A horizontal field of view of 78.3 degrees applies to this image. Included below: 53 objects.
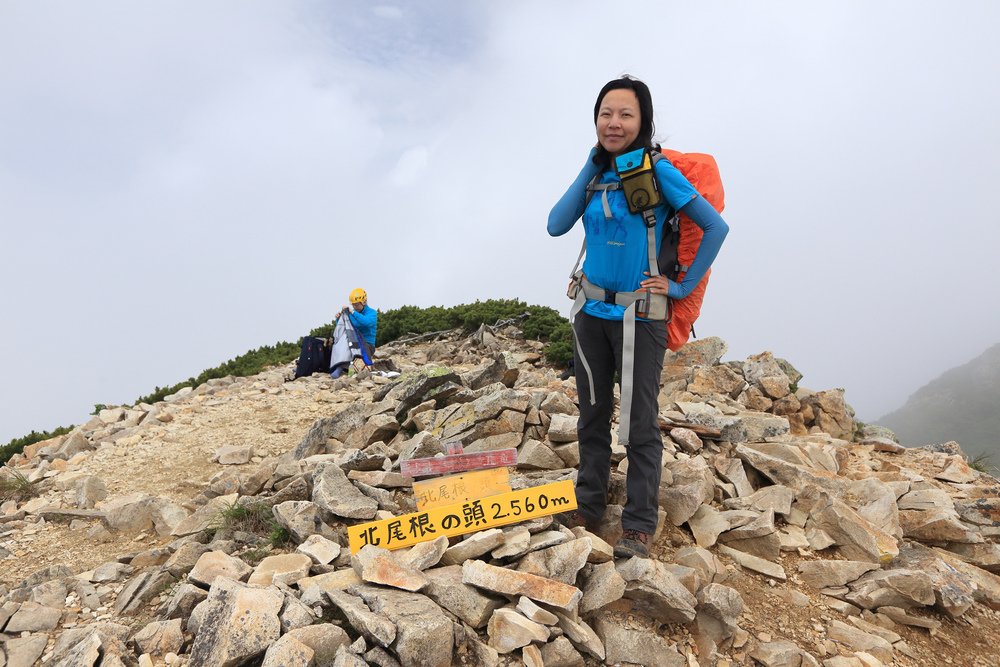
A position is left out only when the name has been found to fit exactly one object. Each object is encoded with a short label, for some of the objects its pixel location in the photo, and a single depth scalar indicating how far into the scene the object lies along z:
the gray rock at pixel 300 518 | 4.97
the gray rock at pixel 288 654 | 3.14
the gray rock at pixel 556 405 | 6.73
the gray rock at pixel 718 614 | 4.00
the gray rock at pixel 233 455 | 8.49
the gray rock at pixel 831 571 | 4.81
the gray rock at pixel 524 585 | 3.71
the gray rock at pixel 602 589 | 3.92
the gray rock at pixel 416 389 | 7.82
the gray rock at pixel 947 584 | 4.56
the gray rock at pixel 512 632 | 3.52
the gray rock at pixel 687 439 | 6.37
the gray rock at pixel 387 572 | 3.81
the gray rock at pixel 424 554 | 4.08
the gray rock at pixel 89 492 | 7.22
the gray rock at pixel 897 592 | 4.59
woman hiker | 4.12
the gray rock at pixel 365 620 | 3.33
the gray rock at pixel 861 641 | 4.12
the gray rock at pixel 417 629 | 3.30
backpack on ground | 14.19
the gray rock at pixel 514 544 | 4.11
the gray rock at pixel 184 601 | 3.89
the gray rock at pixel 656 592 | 3.89
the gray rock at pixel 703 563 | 4.47
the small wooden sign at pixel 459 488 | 4.72
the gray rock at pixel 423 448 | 6.13
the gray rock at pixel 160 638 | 3.60
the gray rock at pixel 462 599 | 3.69
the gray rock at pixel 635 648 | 3.77
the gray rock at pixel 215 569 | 4.23
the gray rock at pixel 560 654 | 3.54
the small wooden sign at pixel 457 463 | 4.73
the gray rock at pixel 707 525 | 5.00
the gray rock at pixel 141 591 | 4.55
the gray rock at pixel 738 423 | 6.77
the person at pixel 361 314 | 13.95
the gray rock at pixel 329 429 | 7.80
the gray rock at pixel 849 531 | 5.14
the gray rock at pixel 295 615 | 3.47
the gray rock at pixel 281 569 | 4.12
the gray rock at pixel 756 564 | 4.75
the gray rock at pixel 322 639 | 3.27
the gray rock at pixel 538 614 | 3.64
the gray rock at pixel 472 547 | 4.14
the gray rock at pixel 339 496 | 5.08
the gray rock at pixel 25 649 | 4.08
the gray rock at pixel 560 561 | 3.98
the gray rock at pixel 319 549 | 4.43
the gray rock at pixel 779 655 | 3.89
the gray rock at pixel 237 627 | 3.28
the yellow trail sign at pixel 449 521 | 4.34
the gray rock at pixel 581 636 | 3.67
